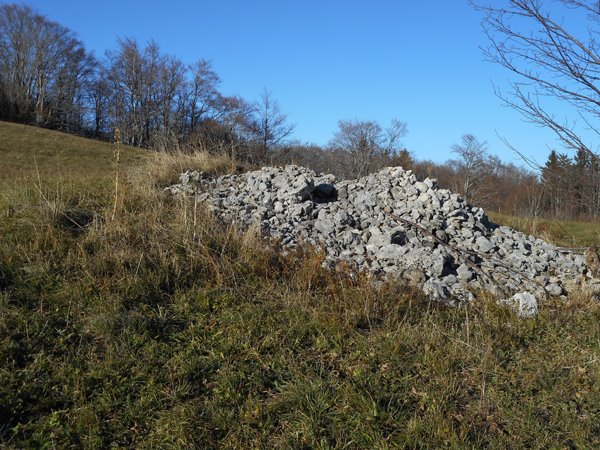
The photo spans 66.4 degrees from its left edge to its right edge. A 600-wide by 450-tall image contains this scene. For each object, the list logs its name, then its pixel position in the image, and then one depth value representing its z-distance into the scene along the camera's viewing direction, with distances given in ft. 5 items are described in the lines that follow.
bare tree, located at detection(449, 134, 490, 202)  124.81
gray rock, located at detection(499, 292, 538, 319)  13.61
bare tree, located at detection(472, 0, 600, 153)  10.58
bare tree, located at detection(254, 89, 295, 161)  121.80
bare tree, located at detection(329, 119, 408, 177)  87.98
